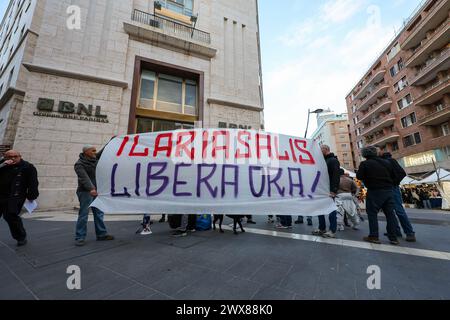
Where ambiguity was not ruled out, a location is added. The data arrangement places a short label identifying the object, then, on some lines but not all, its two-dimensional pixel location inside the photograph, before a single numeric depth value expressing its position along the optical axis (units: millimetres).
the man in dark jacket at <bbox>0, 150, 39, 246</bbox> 3260
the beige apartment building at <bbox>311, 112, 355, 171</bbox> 48906
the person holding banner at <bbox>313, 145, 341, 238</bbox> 3489
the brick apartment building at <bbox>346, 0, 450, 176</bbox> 20688
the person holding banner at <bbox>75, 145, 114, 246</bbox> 3412
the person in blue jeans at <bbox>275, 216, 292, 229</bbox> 4855
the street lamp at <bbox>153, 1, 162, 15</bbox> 11416
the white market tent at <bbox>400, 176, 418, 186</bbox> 14340
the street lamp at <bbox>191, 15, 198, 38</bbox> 12338
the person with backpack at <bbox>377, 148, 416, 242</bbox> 3643
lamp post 12161
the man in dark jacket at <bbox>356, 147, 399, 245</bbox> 3482
